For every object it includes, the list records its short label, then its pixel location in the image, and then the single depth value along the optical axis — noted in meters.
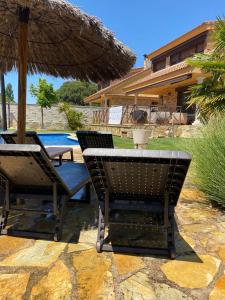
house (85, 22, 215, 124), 15.86
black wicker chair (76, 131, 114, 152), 4.57
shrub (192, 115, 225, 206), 3.73
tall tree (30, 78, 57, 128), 25.58
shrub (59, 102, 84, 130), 23.84
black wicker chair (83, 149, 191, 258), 2.09
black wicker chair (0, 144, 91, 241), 2.47
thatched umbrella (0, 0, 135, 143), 3.11
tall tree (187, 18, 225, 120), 7.33
